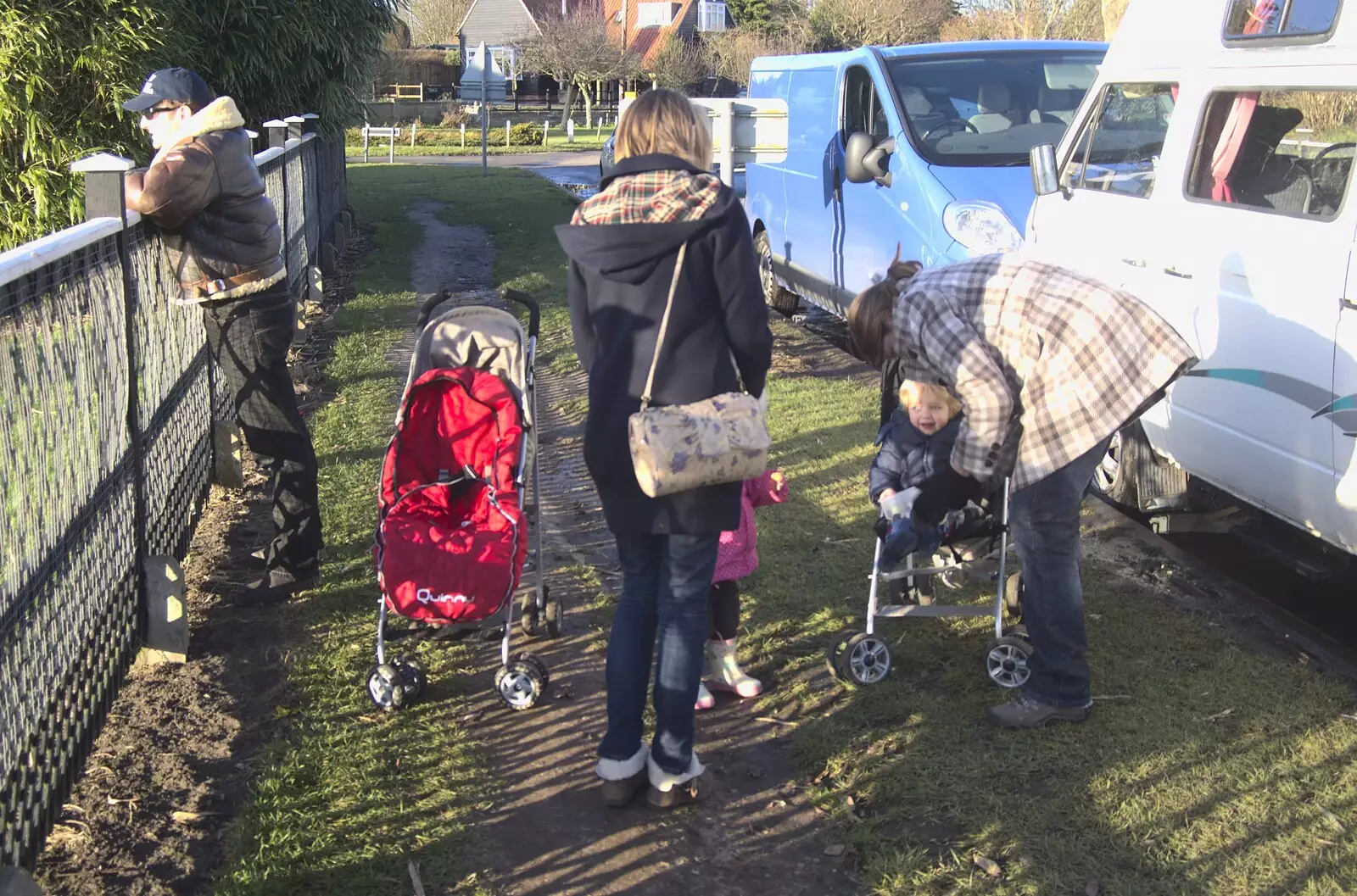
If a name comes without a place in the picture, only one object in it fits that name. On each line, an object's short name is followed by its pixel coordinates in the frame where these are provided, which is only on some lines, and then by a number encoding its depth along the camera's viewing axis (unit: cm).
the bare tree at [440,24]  7331
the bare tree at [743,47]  5359
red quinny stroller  446
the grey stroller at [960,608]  468
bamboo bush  1023
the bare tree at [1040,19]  2795
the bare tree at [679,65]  5859
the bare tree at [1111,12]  1606
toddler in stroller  431
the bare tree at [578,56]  5856
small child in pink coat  459
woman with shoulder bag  356
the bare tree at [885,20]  4431
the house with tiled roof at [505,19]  7181
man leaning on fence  516
